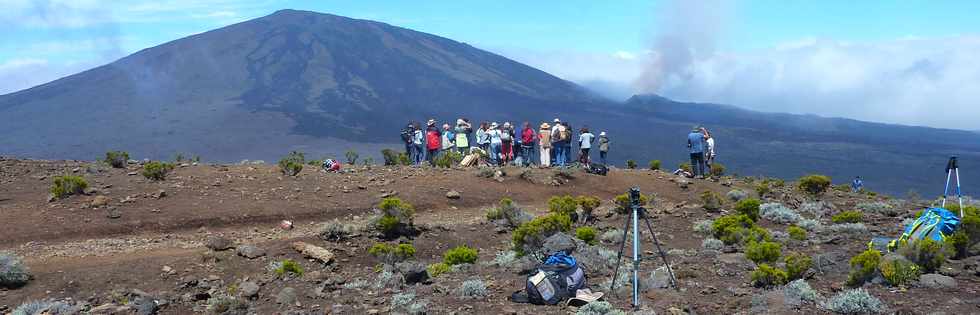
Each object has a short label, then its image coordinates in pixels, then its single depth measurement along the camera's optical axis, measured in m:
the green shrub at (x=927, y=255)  7.13
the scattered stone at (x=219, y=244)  10.23
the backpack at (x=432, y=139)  17.89
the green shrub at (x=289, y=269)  8.93
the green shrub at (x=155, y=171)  13.83
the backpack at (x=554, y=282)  6.67
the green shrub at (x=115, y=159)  15.99
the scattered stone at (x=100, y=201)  12.04
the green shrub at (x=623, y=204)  12.47
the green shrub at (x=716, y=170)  18.31
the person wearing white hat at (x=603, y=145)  18.26
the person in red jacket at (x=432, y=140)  17.88
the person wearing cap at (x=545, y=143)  18.17
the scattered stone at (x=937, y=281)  6.63
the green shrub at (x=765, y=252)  7.99
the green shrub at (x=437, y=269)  8.63
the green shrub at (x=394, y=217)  11.05
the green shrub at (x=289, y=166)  15.30
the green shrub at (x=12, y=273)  8.71
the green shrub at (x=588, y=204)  12.35
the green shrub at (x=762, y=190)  15.50
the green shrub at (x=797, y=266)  7.16
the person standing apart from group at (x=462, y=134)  18.47
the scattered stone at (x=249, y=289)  7.95
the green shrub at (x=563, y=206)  12.08
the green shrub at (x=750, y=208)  11.87
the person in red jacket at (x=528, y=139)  18.61
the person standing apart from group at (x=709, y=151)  17.40
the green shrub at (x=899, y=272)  6.73
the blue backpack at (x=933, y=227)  8.05
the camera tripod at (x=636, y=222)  6.24
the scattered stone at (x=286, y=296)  7.55
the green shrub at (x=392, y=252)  9.62
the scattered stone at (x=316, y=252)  9.87
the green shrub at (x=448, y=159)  17.42
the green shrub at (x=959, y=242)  7.72
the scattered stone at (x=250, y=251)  10.00
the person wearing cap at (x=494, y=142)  18.12
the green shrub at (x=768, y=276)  7.02
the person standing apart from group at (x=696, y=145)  16.06
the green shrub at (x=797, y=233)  9.73
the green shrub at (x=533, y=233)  9.28
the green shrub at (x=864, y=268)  6.80
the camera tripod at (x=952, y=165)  9.23
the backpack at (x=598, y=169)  17.20
